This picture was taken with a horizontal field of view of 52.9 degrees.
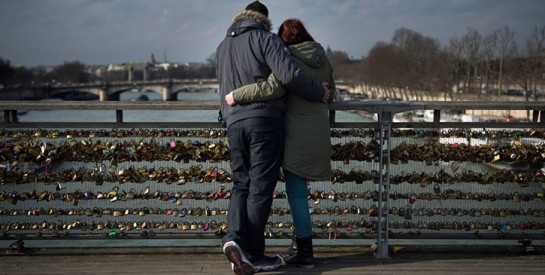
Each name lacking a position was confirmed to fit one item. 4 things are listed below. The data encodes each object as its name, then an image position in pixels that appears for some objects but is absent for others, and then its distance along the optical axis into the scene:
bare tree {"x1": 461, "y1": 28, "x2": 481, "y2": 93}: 64.19
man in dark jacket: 3.72
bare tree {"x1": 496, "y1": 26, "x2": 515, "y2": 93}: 56.82
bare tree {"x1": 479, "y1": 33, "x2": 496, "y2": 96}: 59.17
